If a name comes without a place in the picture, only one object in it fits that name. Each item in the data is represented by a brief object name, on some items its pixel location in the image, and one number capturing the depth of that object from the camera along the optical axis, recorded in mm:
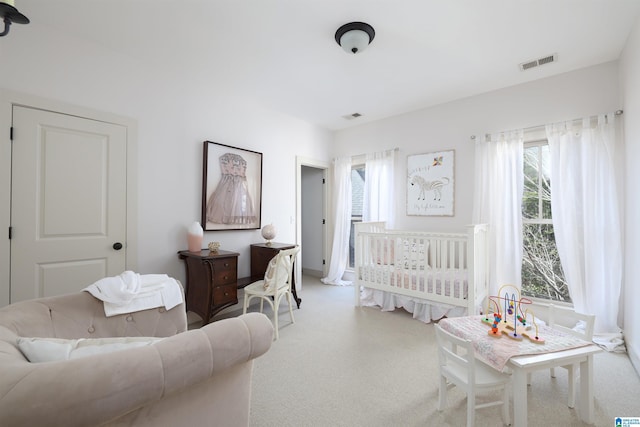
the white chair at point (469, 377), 1468
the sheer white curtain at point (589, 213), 2588
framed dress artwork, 3168
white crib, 2814
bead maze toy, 1674
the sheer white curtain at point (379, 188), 4160
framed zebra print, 3643
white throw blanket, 1521
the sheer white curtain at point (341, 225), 4668
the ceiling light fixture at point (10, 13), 1227
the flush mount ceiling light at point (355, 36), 2133
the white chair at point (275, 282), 2741
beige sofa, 667
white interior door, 2119
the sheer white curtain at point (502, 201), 3082
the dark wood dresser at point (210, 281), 2662
